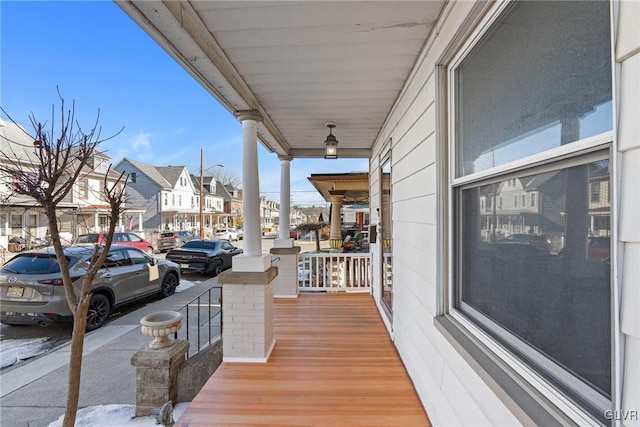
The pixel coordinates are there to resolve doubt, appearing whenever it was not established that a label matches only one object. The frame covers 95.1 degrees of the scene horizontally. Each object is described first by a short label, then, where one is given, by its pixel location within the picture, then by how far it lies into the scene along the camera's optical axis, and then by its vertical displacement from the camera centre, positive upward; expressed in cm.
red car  1165 -109
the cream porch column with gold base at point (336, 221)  1096 -35
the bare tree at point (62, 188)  187 +18
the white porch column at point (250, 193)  284 +20
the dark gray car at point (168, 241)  1454 -138
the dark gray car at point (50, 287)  388 -104
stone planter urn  242 -94
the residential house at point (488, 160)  70 +18
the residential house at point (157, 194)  2259 +157
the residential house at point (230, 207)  3325 +77
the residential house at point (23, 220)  1272 -22
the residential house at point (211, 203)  2898 +109
